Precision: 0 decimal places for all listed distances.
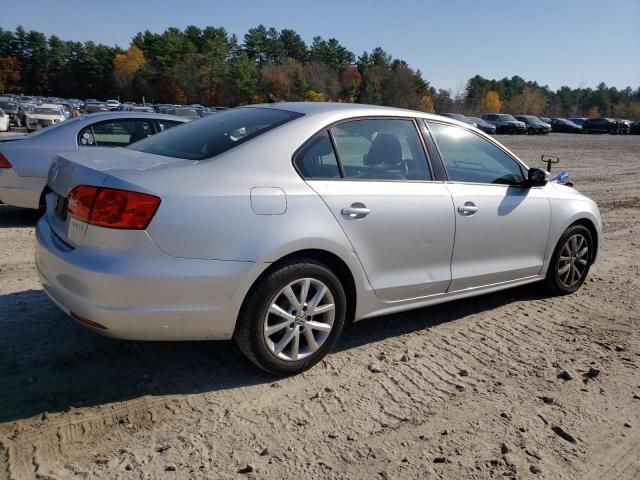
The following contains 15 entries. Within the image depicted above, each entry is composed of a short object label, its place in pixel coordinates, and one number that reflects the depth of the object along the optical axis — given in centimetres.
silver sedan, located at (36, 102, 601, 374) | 296
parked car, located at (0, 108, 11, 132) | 2584
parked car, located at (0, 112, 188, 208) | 698
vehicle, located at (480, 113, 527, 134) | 5041
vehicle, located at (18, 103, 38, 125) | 3234
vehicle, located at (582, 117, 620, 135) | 5622
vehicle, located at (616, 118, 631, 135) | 5675
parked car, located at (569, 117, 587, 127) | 6184
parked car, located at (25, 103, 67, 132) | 2562
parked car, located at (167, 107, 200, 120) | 3403
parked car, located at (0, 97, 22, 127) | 3378
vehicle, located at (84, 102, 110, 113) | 4104
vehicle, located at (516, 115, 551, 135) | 5176
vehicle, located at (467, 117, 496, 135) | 4600
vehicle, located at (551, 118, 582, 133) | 5899
